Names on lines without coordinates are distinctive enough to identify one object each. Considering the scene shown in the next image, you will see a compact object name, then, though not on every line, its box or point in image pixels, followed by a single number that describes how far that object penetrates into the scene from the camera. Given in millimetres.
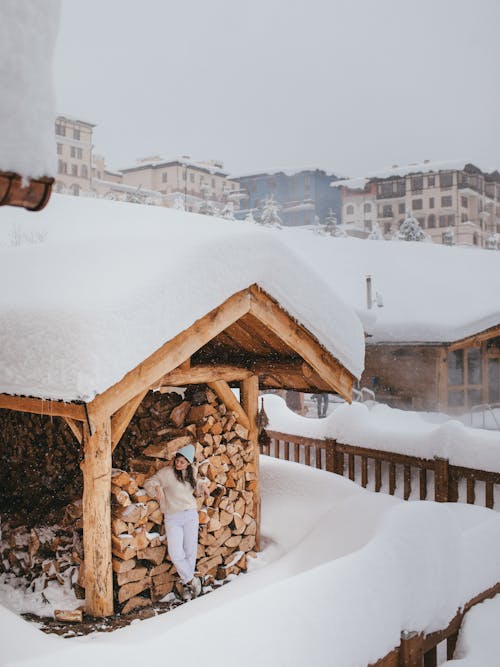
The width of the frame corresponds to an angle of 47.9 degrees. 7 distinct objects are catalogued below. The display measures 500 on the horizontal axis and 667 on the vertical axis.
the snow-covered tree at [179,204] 42584
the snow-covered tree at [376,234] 39188
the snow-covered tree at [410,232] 38781
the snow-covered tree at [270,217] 42438
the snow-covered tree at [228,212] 43906
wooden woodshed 3705
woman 4863
